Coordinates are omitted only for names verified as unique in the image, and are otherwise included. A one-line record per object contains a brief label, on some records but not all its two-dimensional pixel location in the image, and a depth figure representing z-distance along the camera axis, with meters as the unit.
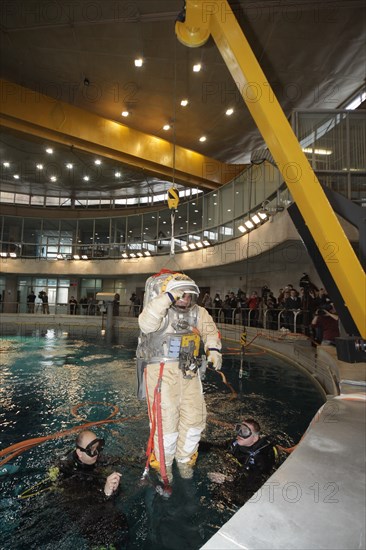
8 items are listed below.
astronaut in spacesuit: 3.17
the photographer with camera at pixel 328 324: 8.16
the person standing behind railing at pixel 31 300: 24.47
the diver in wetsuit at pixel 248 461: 2.99
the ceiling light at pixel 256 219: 12.75
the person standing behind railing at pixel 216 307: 17.34
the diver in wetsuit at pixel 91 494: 2.40
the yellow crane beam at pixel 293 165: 3.93
